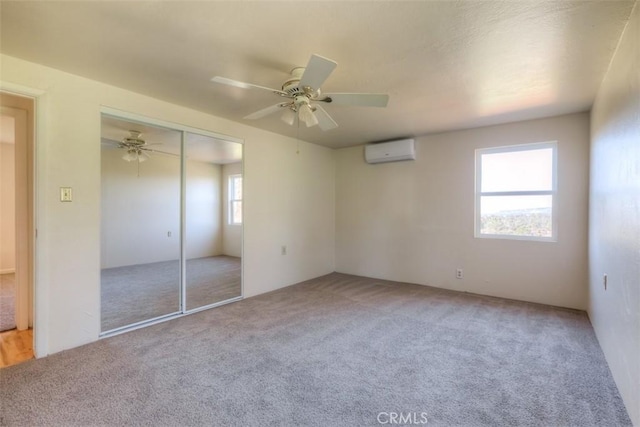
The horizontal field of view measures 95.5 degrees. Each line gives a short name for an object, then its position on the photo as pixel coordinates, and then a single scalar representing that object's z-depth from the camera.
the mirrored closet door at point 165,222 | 3.20
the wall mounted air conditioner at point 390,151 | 4.51
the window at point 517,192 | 3.71
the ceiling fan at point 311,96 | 1.87
